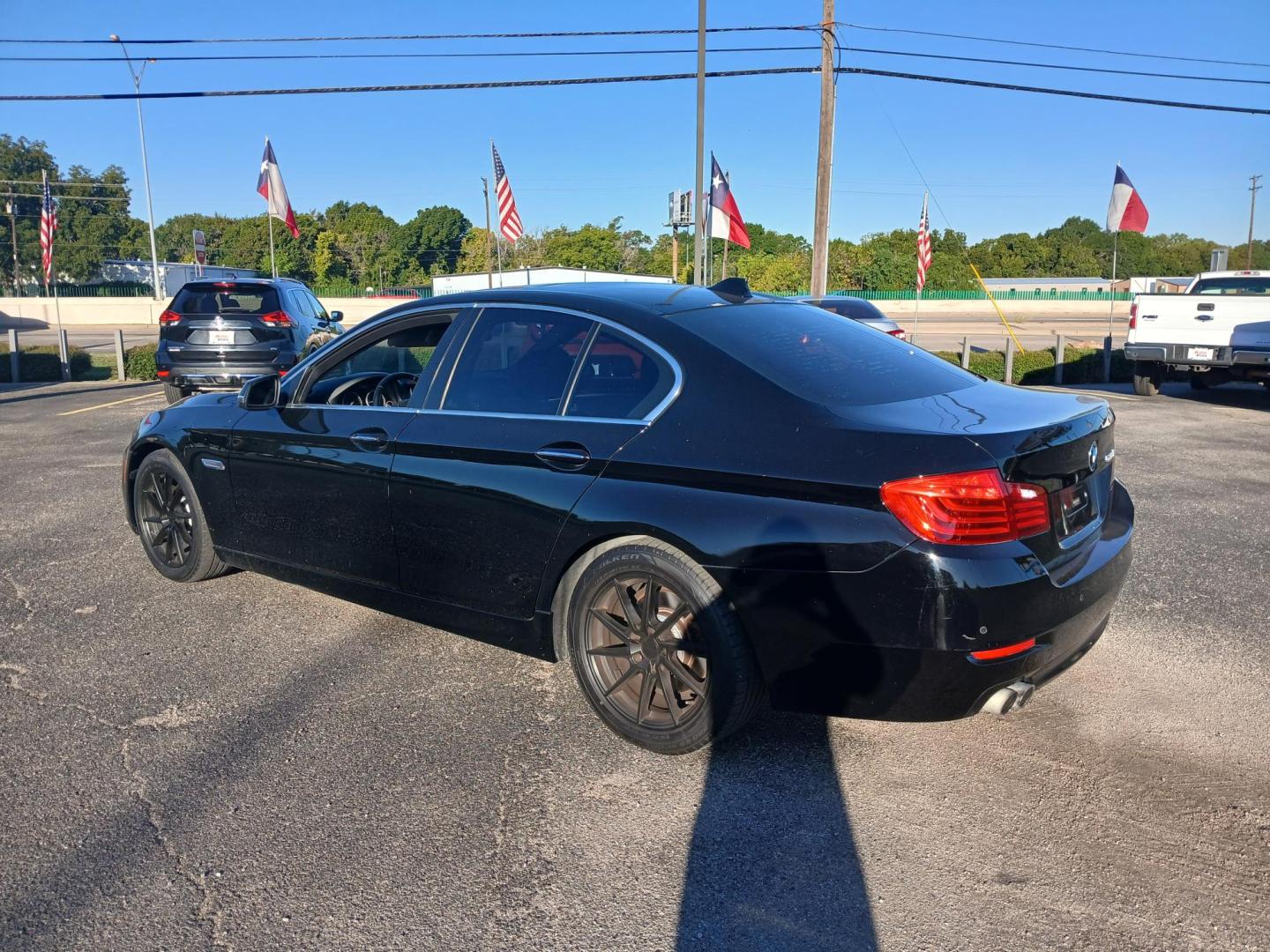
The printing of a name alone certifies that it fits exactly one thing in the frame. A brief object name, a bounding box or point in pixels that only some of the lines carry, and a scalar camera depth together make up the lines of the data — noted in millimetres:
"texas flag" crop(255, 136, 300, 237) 24016
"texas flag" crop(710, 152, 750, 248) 20297
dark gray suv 11453
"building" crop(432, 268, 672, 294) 38656
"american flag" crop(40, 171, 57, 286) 21342
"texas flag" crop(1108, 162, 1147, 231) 21453
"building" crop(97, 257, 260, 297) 58250
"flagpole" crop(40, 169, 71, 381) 16989
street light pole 40625
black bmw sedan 2811
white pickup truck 12398
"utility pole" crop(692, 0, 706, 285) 17531
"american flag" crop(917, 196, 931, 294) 24906
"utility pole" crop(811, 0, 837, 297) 19406
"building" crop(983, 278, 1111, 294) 80138
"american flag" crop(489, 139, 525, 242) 22625
